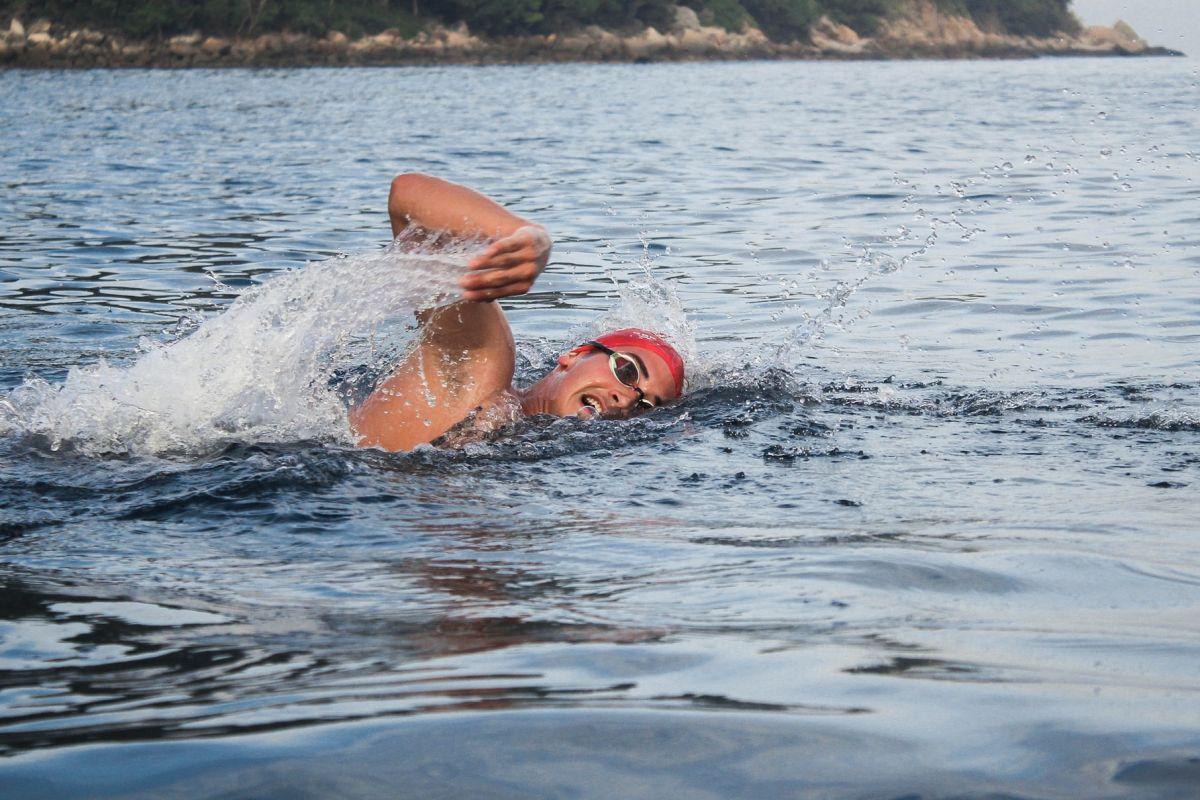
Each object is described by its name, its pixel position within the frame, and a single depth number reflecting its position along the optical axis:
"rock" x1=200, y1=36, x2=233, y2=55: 65.00
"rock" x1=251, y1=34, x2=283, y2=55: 66.25
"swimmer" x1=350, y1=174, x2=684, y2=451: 4.44
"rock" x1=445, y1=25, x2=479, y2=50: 72.44
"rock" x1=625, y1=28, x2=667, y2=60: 79.25
